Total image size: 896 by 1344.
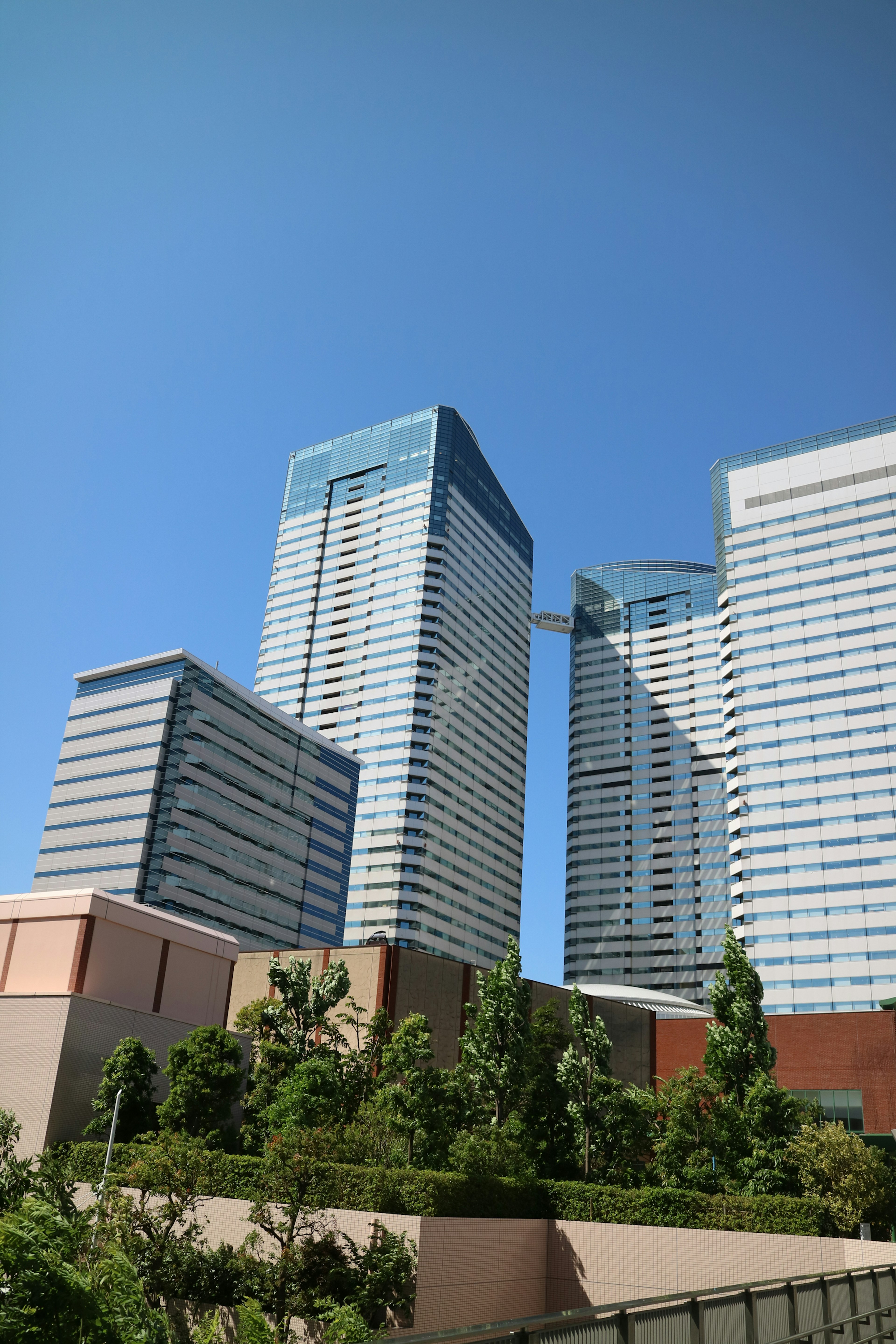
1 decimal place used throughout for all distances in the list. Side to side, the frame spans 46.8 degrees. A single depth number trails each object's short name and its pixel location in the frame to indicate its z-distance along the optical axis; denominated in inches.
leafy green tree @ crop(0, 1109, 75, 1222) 1065.5
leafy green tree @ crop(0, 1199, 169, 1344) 676.7
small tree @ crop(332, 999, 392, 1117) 1894.7
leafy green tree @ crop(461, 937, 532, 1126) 1800.0
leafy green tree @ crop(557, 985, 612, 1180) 1829.5
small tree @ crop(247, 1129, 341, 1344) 1273.4
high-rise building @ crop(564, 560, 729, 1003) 6929.1
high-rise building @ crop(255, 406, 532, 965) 6176.2
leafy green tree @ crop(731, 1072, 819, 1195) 1674.5
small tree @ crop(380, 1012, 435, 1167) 1732.3
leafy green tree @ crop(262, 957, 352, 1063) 1974.7
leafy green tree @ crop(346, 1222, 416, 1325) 1253.7
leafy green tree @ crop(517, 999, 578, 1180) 1834.4
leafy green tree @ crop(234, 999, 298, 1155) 1712.6
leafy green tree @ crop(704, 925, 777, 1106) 1831.9
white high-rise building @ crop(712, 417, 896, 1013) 4635.8
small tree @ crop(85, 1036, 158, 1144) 1689.2
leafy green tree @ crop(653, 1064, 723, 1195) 1727.4
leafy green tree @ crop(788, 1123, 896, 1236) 1626.5
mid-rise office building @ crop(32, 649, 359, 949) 4682.6
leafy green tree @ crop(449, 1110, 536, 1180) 1585.9
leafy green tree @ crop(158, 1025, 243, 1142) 1665.8
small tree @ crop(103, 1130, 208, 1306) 1326.3
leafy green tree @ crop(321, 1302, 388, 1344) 1157.7
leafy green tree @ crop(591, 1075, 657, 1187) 1808.6
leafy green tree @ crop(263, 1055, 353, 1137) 1694.1
